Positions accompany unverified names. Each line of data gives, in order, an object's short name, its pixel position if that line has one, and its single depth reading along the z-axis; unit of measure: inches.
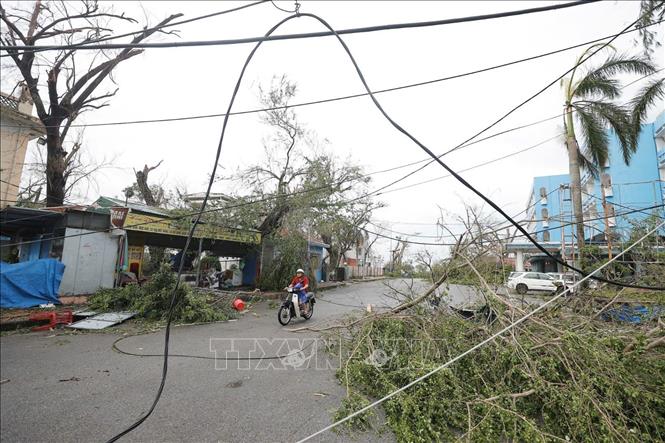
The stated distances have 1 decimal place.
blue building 849.5
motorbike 341.4
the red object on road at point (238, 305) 427.8
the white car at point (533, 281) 729.0
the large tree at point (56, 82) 426.9
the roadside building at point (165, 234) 495.8
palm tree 398.9
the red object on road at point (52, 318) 299.3
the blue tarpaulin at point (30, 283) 349.1
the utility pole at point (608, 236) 352.2
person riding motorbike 351.9
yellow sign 485.1
